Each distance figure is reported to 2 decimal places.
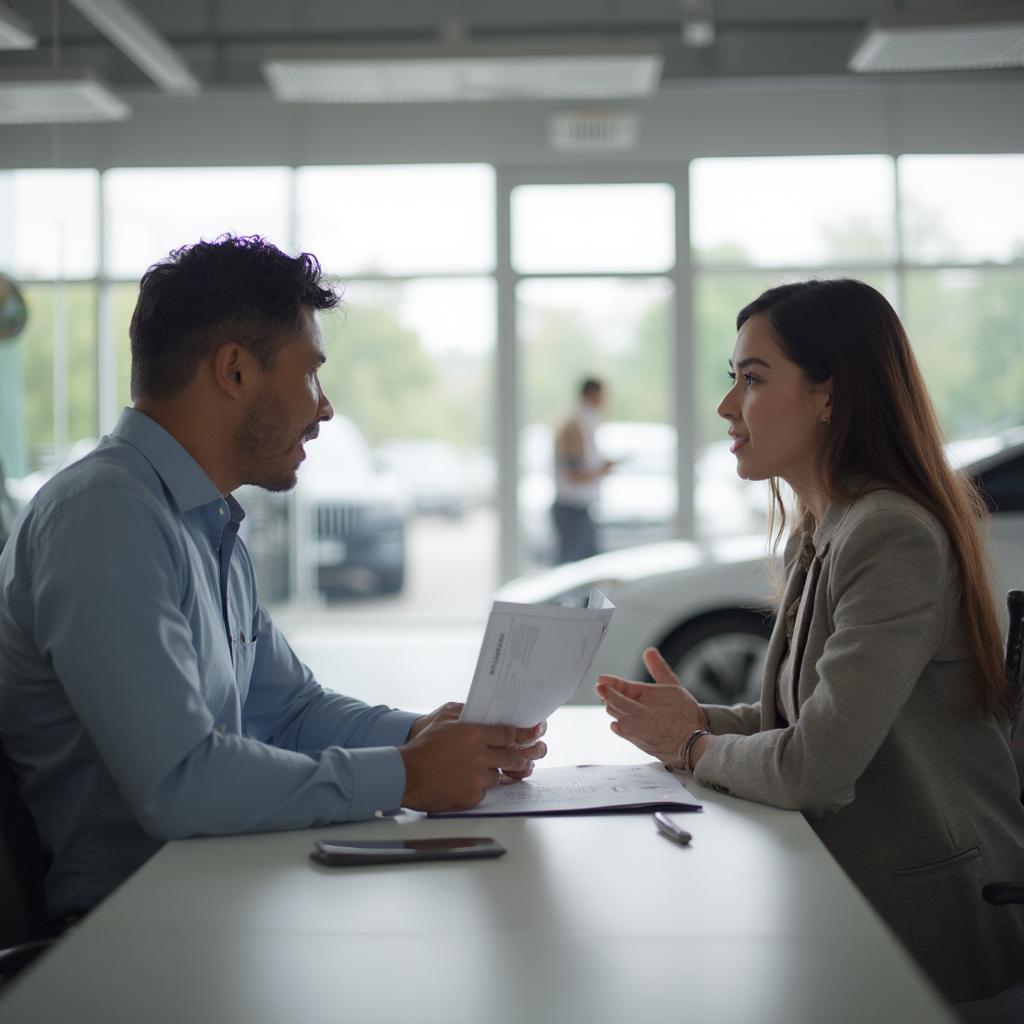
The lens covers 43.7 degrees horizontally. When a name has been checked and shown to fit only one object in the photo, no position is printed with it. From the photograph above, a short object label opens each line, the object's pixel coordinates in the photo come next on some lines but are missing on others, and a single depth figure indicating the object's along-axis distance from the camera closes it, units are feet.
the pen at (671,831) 4.78
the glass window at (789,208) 29.14
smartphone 4.52
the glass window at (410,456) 29.84
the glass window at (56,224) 26.99
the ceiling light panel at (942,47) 18.11
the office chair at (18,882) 4.89
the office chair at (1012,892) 5.34
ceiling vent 27.20
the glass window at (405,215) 29.40
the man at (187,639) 4.81
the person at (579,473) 28.43
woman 5.56
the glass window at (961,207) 29.07
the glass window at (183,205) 29.60
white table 3.35
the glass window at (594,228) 29.12
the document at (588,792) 5.28
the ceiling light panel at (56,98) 19.97
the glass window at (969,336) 29.19
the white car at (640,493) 29.22
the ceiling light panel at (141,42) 18.89
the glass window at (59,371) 27.73
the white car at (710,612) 15.23
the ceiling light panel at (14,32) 17.93
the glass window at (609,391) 29.25
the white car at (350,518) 29.81
